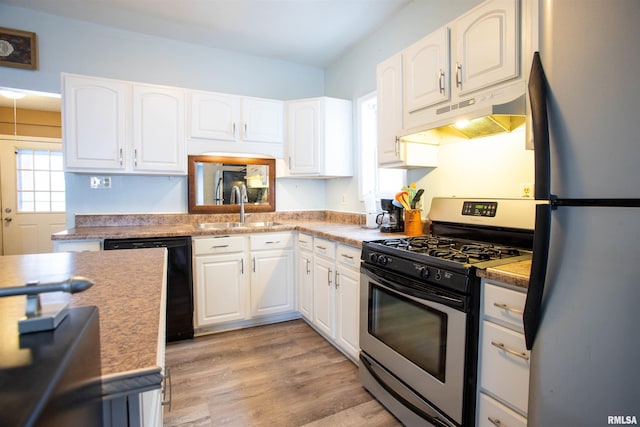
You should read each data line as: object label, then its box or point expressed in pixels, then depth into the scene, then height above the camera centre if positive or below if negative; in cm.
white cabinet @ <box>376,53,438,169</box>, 217 +54
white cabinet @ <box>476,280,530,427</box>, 117 -59
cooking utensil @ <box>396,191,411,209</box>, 230 +4
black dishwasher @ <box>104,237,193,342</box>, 257 -67
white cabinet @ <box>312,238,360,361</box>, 219 -66
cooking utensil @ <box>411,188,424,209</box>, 226 +5
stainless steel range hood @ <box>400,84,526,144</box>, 147 +46
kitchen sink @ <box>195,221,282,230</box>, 325 -21
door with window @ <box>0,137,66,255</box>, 447 +15
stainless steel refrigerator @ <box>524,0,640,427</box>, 83 -4
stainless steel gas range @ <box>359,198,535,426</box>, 135 -48
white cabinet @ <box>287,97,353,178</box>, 321 +68
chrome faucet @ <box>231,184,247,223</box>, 334 +10
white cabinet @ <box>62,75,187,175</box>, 257 +64
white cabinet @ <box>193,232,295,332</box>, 271 -64
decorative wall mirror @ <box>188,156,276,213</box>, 319 +23
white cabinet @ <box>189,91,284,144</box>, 296 +83
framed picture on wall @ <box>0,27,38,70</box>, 262 +127
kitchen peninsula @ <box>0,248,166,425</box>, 55 -26
